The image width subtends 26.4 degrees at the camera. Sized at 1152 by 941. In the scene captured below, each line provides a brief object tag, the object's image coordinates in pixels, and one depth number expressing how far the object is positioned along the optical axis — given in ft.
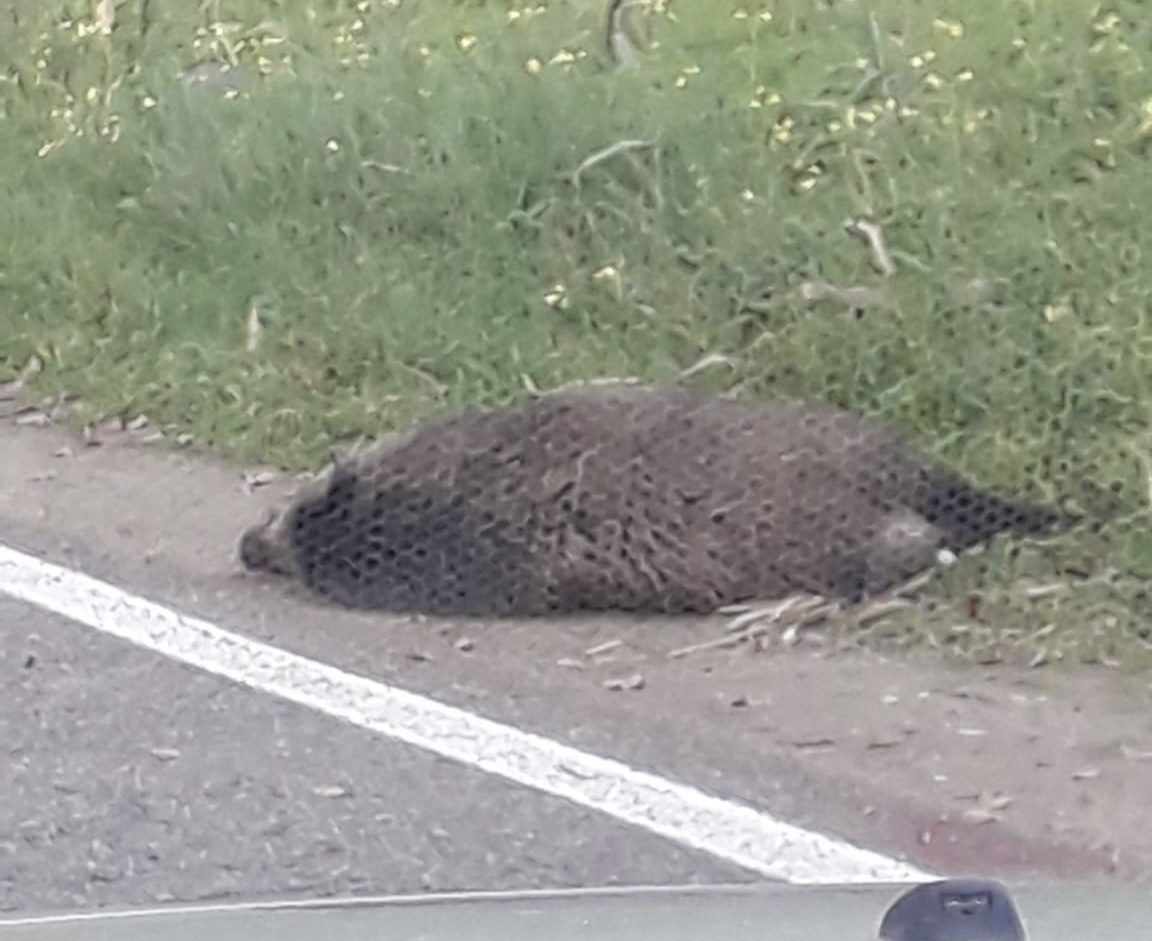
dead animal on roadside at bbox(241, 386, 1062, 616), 20.47
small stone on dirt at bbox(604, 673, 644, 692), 18.90
